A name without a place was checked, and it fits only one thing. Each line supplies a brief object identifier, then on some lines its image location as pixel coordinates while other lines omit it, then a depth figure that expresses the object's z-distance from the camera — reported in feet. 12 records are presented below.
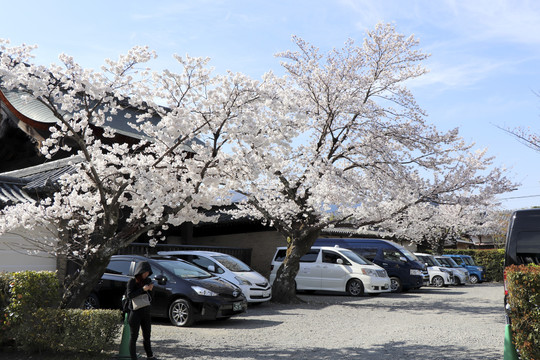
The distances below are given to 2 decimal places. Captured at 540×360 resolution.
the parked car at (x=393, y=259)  69.62
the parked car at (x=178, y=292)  34.58
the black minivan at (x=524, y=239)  29.01
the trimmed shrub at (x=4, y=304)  24.25
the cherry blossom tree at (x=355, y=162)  51.60
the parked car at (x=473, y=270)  101.40
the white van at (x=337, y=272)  60.49
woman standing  24.22
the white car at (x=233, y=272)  46.01
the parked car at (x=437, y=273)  86.28
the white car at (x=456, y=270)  90.33
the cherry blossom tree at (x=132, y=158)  26.66
